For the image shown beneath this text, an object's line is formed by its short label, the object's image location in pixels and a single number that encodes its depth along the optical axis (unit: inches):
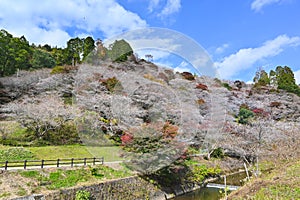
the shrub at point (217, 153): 800.3
